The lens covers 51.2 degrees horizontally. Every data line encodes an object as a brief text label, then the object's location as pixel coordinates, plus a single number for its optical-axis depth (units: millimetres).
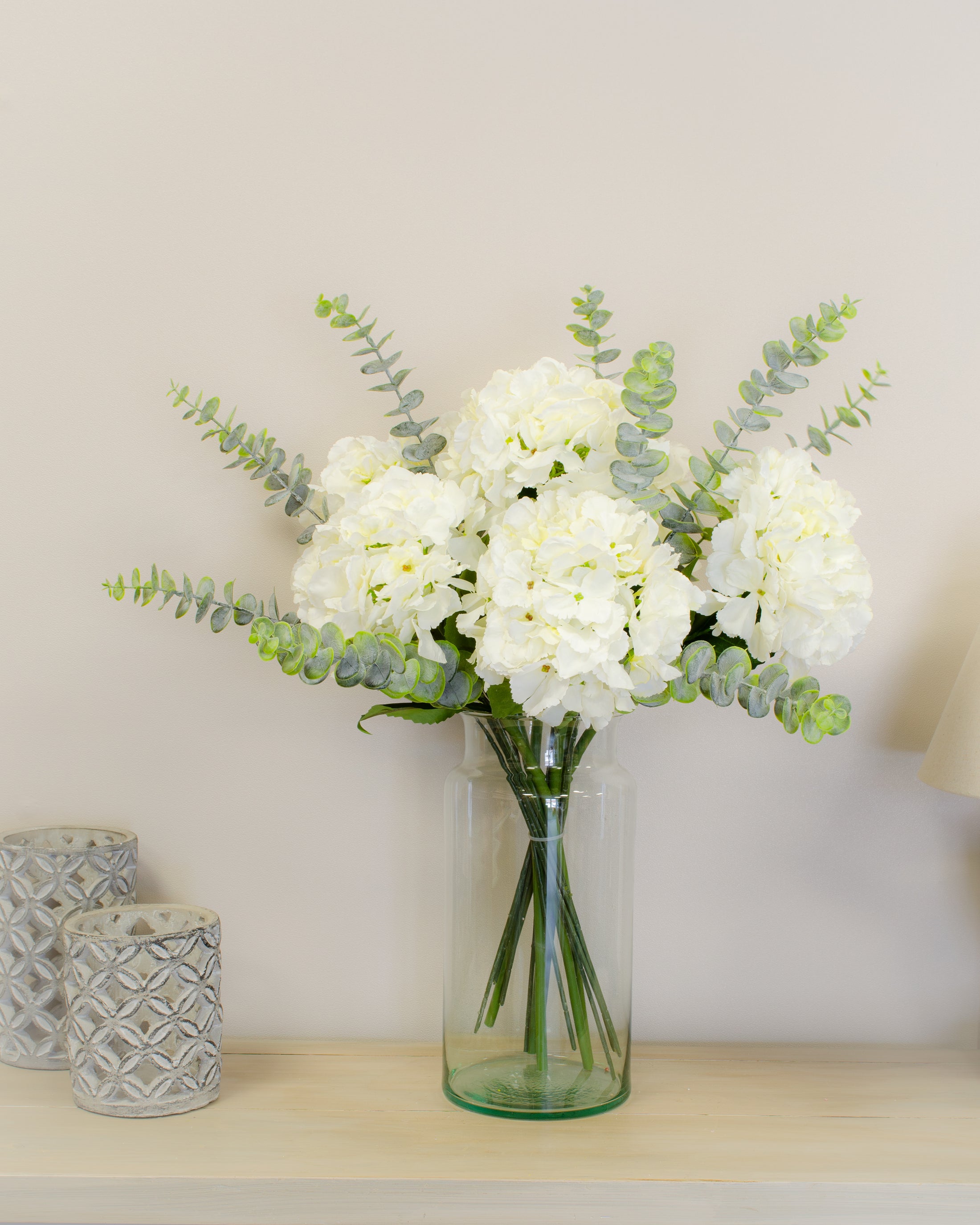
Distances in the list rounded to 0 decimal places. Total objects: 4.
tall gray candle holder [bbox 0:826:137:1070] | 938
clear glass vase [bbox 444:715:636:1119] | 862
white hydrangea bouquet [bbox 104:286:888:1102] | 712
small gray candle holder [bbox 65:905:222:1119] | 841
